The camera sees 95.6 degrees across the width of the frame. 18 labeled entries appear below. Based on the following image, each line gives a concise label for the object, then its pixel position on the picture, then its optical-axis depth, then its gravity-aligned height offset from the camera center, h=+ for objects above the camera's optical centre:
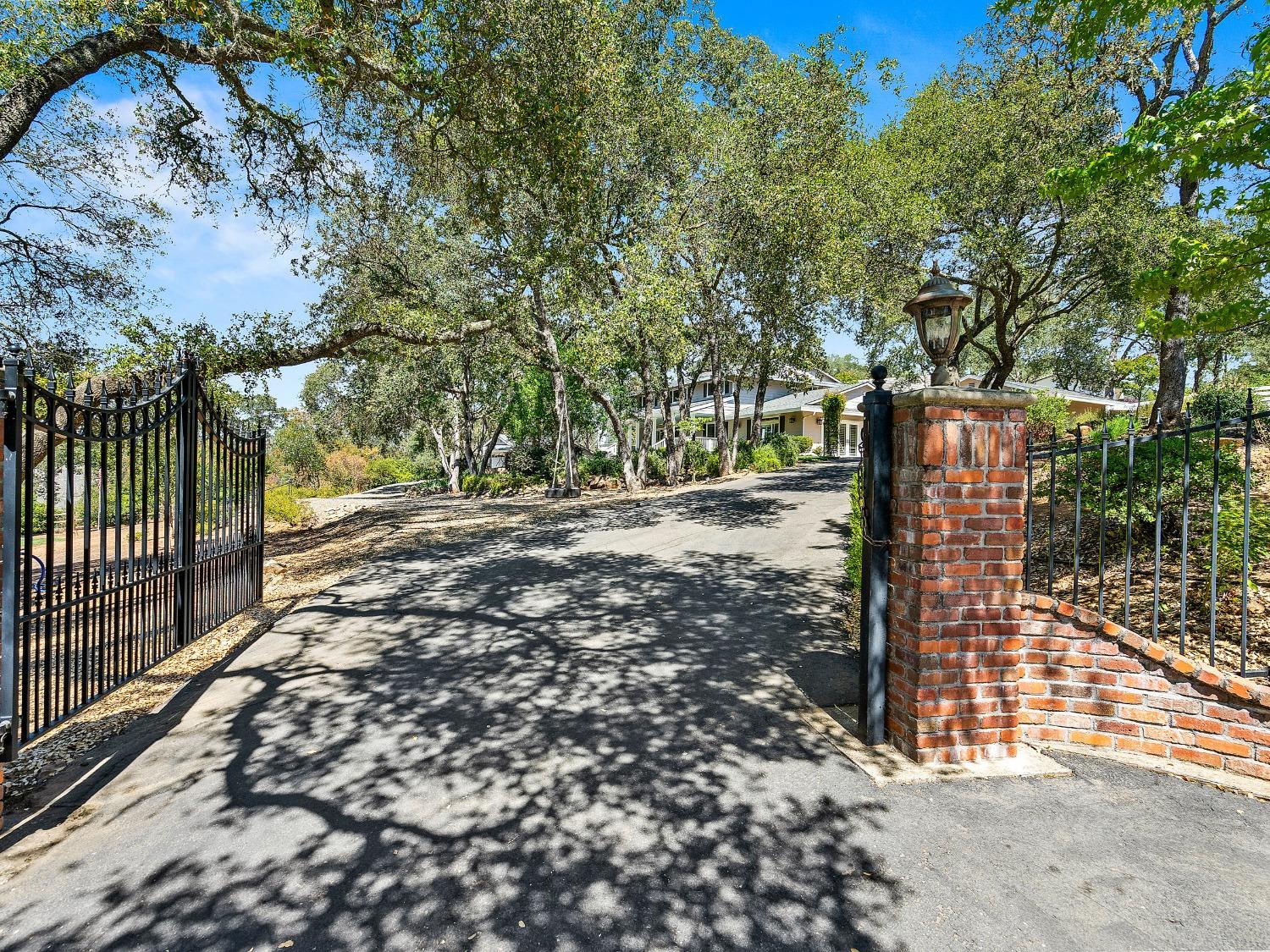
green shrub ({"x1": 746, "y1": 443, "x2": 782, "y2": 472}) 24.08 +0.48
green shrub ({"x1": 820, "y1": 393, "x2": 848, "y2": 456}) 30.73 +3.14
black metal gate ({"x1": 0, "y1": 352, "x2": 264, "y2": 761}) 2.89 -0.44
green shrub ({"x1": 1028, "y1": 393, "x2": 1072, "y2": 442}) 19.17 +1.95
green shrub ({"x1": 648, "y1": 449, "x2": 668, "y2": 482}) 23.34 +0.19
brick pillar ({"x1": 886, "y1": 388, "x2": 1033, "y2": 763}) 3.11 -0.54
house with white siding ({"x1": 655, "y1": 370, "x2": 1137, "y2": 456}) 32.94 +3.74
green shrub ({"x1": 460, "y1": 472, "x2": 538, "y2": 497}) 23.22 -0.52
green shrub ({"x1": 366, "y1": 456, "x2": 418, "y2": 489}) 34.03 +0.06
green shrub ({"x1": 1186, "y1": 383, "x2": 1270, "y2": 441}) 17.27 +2.25
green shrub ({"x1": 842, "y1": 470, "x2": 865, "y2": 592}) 6.15 -0.85
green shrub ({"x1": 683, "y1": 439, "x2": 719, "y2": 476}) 23.08 +0.46
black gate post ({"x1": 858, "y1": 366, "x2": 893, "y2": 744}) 3.39 -0.58
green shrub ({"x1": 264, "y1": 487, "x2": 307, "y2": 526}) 14.00 -0.87
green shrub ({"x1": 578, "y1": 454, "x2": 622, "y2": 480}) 24.08 +0.17
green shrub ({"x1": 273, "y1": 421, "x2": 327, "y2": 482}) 31.42 +1.00
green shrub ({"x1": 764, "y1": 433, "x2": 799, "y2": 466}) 26.94 +1.14
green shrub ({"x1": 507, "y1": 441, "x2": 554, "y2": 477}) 24.72 +0.51
